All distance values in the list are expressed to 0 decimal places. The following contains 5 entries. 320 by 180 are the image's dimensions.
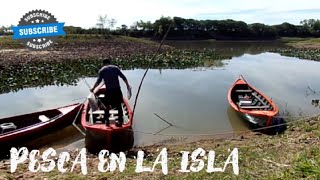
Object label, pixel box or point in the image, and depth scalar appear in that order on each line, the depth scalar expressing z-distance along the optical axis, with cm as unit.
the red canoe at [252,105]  748
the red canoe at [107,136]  642
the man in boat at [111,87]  649
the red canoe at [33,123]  653
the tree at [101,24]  4664
